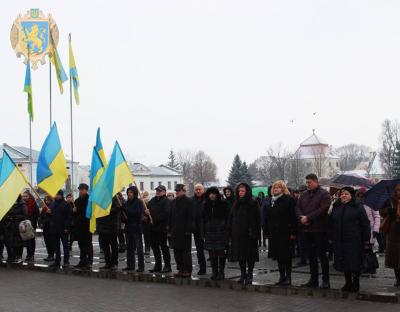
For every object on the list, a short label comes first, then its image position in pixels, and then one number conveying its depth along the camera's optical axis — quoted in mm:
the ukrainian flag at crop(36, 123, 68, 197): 13281
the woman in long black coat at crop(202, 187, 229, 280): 10844
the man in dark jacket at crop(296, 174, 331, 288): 9555
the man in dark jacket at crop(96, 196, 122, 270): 12281
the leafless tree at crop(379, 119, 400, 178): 79012
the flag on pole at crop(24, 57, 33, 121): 26922
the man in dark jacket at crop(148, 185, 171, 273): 12023
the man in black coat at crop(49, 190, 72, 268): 13375
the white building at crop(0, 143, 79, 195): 75500
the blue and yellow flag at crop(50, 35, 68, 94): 29250
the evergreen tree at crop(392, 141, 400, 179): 64238
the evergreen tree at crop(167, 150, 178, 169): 138750
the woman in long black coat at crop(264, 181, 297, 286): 10031
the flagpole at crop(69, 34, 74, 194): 30391
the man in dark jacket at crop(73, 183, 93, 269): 13000
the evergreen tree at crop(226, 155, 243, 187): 76688
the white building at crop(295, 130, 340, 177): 125188
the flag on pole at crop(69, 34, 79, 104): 29828
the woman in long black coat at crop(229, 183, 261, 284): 10297
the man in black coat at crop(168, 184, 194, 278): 11297
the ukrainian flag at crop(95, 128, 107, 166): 13469
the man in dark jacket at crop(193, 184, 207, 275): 11783
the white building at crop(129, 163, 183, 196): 108625
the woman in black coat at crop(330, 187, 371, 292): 9125
